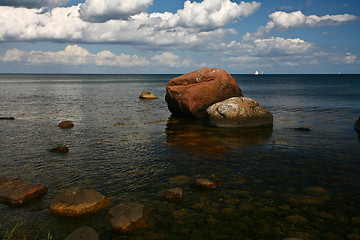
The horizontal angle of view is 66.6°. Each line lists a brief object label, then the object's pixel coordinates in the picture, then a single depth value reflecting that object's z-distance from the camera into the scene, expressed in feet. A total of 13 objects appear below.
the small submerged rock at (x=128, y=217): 20.74
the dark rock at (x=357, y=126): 54.65
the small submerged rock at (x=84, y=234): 18.28
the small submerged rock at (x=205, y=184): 27.94
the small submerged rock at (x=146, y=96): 139.09
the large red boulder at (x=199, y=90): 67.87
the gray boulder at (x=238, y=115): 58.08
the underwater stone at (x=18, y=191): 24.89
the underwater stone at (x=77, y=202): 22.91
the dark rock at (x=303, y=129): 55.57
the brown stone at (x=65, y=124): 60.86
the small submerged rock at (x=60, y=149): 40.81
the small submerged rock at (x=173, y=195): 25.61
